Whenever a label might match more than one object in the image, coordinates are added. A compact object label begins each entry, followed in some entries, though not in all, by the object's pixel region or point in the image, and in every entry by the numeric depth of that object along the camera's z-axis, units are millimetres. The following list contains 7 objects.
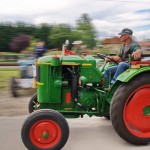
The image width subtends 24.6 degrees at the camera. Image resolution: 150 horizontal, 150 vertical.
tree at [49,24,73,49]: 38469
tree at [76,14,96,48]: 39194
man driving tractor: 4950
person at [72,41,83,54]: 5430
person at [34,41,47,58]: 9938
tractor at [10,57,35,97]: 8516
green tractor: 4262
